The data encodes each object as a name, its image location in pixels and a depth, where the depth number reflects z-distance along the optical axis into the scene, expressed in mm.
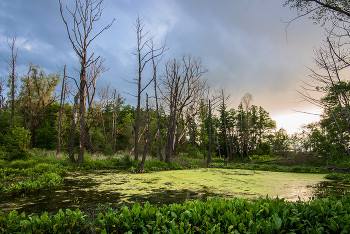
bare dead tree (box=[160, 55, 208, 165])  12388
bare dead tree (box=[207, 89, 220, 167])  16217
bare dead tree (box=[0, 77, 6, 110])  19447
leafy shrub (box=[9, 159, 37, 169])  7219
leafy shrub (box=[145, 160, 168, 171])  9786
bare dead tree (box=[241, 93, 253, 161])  21984
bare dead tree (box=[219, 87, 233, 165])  18112
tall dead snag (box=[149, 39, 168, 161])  11099
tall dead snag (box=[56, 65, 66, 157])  15838
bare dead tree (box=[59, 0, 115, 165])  9648
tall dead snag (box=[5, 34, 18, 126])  16859
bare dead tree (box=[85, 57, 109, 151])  12741
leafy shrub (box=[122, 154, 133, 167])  10252
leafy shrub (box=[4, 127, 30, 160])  8646
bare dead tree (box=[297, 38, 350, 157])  5727
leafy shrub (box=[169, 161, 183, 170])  11328
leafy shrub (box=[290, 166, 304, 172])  11380
